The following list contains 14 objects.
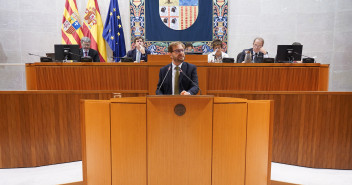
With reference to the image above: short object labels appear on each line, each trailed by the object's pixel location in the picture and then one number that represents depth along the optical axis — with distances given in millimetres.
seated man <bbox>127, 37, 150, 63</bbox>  5078
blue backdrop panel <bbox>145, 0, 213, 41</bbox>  6016
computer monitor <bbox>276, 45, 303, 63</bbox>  3891
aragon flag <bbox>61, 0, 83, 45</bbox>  5704
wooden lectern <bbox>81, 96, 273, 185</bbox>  1618
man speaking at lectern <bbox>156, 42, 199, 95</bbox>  2783
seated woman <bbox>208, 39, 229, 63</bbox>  4674
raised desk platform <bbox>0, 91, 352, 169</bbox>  2893
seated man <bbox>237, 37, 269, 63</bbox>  4403
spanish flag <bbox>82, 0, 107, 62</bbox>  5809
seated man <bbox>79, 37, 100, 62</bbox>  4965
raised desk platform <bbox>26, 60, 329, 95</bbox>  3418
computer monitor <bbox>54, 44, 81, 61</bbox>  3889
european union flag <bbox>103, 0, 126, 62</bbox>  5859
